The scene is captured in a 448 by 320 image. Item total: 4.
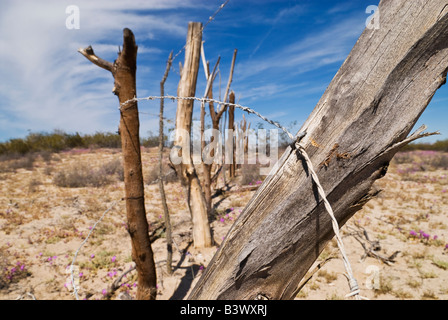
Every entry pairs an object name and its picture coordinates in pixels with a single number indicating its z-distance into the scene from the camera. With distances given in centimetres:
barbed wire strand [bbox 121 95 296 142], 70
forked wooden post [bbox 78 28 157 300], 205
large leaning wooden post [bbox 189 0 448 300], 56
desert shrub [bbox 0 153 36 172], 1159
